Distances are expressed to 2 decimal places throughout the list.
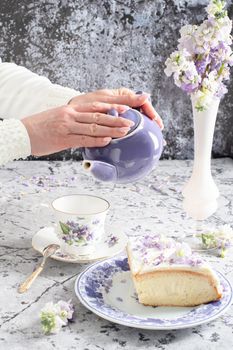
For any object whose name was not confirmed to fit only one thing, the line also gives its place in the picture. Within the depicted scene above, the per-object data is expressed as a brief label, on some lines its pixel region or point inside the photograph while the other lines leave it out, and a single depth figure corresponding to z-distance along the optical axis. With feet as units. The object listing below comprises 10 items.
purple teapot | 4.01
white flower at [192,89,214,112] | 4.47
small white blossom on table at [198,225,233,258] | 4.59
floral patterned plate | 3.77
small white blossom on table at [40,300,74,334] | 3.75
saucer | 4.36
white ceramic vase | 4.65
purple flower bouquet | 4.43
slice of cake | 3.93
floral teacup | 4.36
